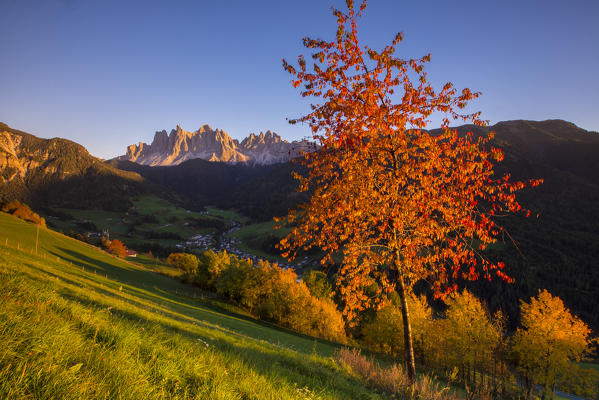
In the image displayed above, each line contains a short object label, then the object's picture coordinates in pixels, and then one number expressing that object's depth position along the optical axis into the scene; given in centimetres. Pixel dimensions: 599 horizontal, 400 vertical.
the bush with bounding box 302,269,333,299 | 6125
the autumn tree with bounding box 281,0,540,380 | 790
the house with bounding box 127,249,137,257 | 10001
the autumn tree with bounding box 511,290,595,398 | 3597
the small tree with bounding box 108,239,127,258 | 8791
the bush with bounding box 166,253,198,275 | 7355
